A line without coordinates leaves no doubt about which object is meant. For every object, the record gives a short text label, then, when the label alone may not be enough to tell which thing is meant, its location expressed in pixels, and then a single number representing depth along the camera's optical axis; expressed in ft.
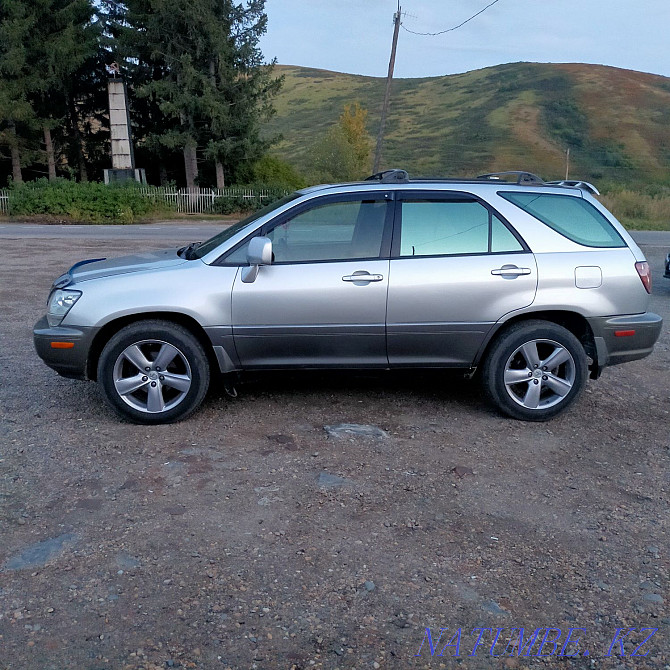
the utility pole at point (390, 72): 103.35
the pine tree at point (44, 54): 117.19
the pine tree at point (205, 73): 114.42
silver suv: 17.34
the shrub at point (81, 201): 101.55
